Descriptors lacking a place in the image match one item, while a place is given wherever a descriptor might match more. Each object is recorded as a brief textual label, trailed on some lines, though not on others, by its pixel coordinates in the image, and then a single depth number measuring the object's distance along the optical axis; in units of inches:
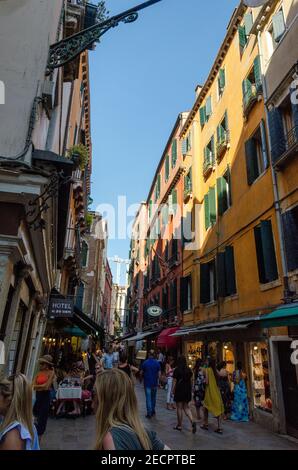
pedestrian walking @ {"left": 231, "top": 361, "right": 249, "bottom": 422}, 382.9
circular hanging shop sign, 848.1
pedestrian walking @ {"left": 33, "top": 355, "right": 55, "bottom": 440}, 236.8
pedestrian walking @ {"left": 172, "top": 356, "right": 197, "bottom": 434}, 305.3
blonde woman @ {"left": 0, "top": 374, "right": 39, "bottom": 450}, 84.8
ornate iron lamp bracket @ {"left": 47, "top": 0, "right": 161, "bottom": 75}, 222.1
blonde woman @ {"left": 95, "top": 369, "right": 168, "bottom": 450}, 75.4
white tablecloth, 346.0
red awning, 676.1
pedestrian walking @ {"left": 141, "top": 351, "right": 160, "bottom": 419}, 360.2
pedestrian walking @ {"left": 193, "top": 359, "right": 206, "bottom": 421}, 358.3
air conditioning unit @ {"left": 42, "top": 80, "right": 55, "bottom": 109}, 223.8
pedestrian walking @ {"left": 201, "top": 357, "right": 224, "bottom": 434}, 308.9
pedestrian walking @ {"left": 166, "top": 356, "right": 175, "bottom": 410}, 441.6
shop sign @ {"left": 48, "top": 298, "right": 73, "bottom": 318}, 462.0
